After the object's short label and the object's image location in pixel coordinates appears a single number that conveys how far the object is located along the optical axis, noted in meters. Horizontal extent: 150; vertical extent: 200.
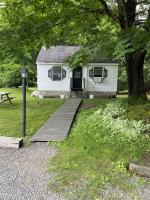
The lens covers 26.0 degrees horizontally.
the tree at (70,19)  13.66
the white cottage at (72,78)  24.00
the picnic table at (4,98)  17.11
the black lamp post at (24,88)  8.96
